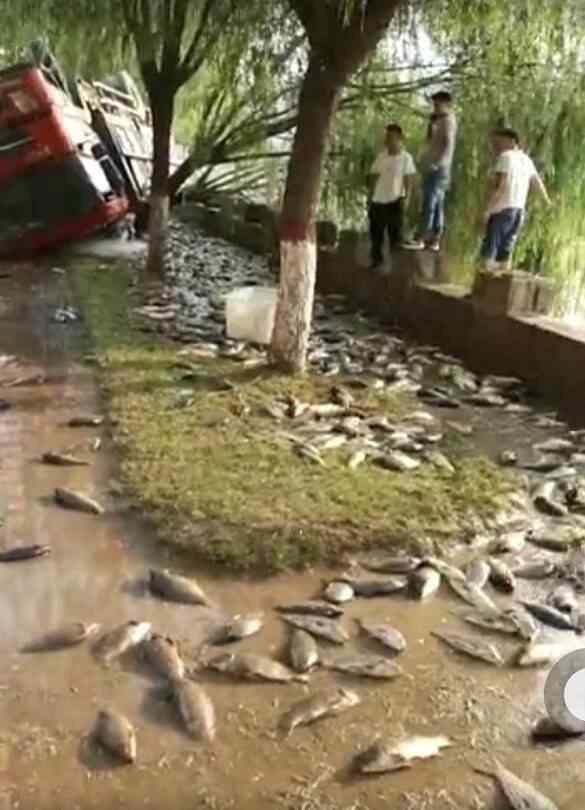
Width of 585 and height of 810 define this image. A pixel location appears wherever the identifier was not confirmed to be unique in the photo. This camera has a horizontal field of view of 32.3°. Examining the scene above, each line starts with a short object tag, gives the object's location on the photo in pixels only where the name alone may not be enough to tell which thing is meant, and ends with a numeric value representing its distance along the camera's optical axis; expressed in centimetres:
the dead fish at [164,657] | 334
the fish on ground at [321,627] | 363
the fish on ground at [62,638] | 345
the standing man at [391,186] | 930
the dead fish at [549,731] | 309
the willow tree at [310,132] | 639
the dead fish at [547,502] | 484
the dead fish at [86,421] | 586
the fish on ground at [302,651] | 341
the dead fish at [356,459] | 523
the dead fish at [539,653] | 351
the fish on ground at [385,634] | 360
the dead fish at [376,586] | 397
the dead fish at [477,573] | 408
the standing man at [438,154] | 891
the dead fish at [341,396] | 646
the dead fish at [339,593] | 390
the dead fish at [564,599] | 391
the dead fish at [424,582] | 398
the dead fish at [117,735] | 290
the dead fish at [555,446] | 576
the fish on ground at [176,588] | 385
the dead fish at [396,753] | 291
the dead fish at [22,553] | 412
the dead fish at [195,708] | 304
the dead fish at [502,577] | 407
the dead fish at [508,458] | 552
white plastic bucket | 796
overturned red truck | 1207
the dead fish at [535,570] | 418
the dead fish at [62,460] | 521
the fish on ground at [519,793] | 275
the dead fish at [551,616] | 377
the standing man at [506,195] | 783
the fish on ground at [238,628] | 359
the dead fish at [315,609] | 380
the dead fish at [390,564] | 416
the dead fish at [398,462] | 524
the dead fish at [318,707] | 310
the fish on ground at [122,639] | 344
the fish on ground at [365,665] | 340
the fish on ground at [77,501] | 463
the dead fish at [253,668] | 333
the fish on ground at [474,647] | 353
